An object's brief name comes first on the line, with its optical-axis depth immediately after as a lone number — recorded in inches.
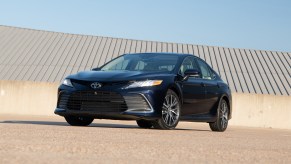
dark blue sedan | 484.4
